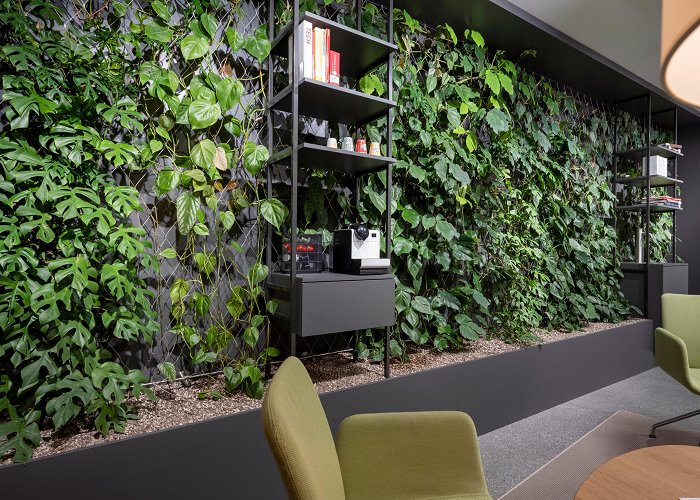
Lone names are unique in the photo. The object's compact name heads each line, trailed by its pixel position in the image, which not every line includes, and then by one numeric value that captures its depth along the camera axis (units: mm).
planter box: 1375
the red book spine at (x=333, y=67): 2121
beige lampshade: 417
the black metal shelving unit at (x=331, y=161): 1961
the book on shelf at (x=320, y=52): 2039
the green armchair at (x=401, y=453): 1131
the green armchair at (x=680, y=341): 2145
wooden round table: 1093
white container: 4312
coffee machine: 2125
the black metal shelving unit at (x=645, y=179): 4230
